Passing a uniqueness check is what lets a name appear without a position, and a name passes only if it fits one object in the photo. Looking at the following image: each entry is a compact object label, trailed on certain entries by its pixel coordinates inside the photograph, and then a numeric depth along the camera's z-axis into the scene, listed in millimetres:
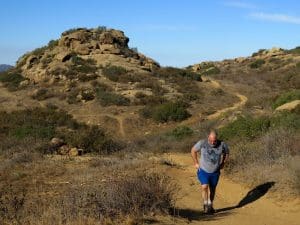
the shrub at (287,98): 21078
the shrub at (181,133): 19783
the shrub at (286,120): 14500
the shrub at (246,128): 15570
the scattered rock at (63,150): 17158
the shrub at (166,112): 29219
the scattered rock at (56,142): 17361
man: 9086
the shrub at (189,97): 34344
